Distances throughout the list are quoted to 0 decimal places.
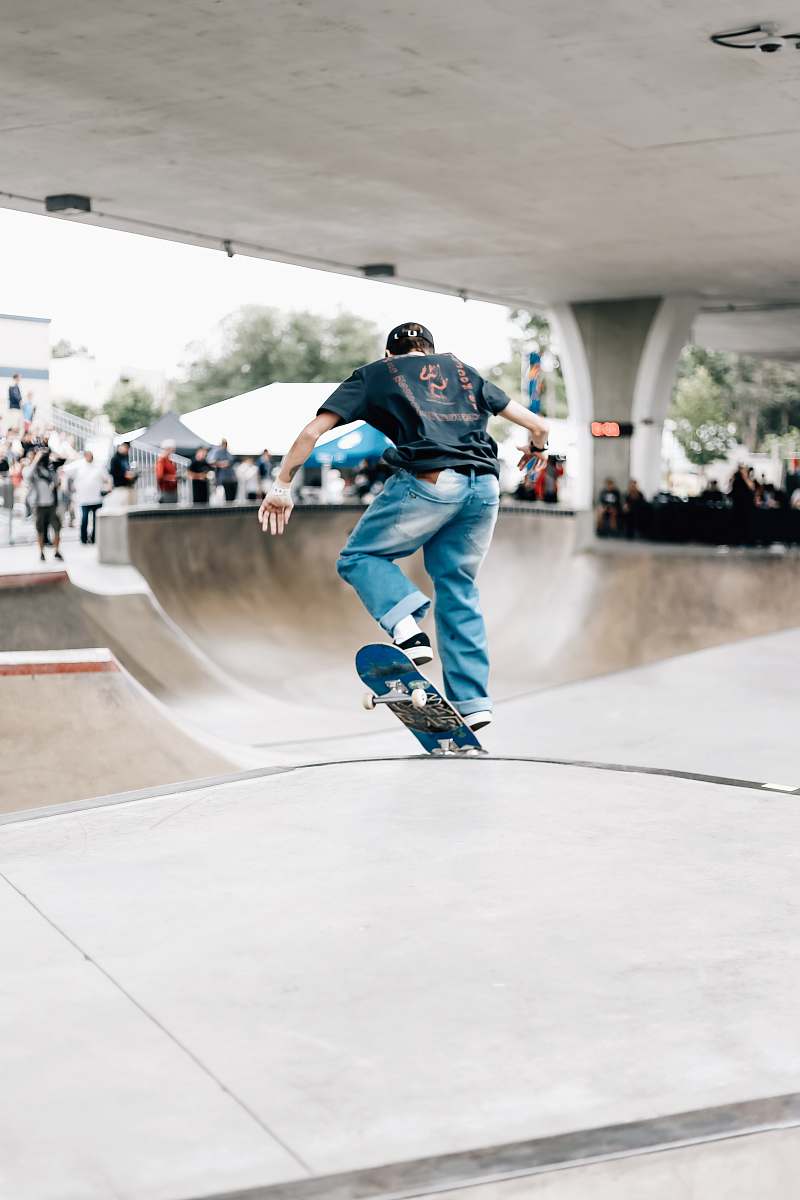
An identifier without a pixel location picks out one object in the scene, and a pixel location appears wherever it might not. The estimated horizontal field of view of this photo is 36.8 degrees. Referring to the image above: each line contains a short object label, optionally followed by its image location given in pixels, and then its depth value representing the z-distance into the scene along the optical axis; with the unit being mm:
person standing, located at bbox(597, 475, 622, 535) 24266
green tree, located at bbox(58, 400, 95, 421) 55969
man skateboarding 4582
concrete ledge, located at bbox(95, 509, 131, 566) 18094
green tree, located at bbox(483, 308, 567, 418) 69769
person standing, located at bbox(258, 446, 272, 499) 26817
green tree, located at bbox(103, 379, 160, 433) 57000
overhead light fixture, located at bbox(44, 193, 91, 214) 15016
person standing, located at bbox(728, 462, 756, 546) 22188
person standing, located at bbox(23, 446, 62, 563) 15867
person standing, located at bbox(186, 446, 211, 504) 23000
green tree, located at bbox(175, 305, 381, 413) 62281
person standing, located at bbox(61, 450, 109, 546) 19391
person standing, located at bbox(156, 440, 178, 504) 22500
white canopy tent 21422
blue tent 21906
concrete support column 24328
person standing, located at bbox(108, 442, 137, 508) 20367
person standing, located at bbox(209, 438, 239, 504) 24438
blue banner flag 25662
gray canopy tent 24672
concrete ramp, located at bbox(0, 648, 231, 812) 6043
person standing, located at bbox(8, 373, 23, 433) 22702
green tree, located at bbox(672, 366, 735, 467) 68375
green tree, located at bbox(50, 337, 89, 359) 65481
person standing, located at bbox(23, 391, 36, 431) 23819
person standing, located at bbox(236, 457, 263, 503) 25750
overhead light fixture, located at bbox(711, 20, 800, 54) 9039
